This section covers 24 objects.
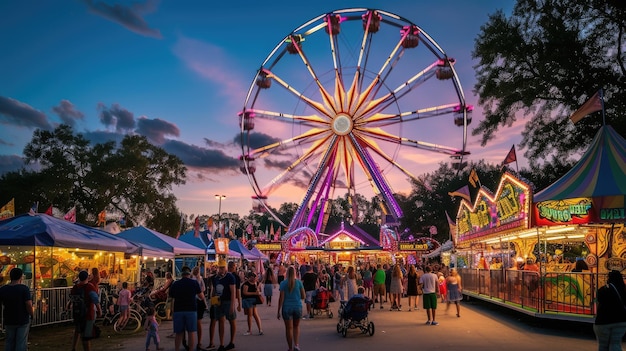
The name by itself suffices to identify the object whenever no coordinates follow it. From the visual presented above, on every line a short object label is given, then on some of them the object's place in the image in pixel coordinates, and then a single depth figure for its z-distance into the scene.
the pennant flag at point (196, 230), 29.53
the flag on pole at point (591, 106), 14.77
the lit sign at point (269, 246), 48.25
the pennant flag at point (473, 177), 24.89
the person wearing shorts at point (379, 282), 19.88
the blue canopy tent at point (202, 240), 28.95
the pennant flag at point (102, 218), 28.33
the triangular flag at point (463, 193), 25.77
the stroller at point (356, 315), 12.31
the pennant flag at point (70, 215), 24.12
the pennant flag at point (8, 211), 21.62
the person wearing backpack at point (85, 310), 9.38
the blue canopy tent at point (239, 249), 35.91
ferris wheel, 37.03
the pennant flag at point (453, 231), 31.73
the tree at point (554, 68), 23.25
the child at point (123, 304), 13.77
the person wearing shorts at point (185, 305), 9.09
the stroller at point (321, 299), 16.30
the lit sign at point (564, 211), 13.44
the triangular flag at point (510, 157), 19.41
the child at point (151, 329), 10.39
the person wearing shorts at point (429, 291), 14.74
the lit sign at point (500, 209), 15.42
